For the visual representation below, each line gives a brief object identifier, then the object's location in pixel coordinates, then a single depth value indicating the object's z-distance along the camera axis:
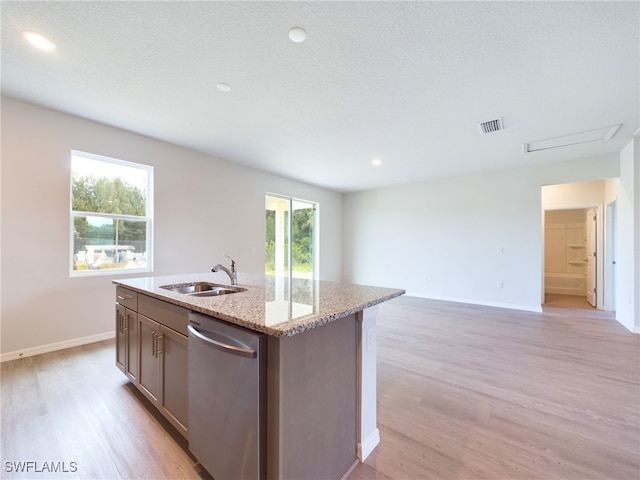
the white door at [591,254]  5.46
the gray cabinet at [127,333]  2.11
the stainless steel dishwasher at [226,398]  1.12
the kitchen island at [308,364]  1.12
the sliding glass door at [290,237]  5.89
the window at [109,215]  3.28
